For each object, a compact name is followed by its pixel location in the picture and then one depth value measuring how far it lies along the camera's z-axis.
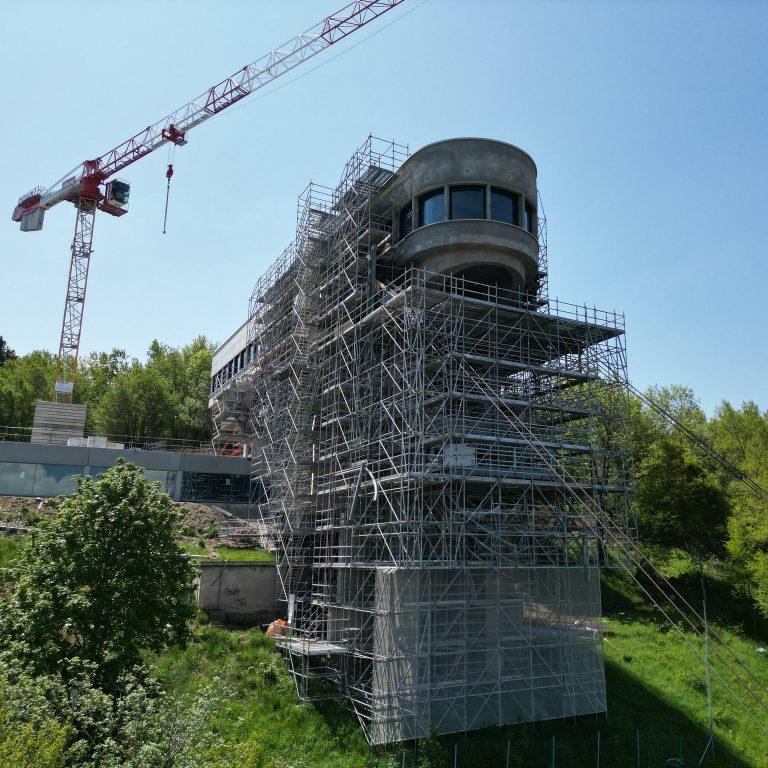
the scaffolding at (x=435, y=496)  22.92
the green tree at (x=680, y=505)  38.56
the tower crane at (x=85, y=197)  59.12
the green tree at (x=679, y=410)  49.19
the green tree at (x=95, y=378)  66.19
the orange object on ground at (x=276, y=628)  27.88
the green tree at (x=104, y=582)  17.92
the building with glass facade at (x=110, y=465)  37.41
